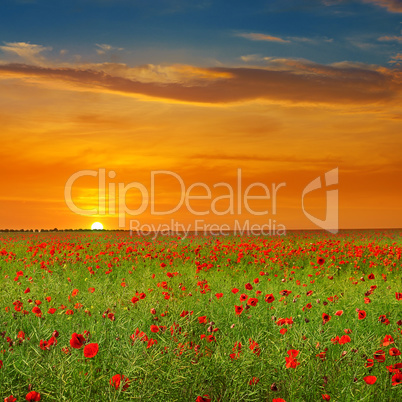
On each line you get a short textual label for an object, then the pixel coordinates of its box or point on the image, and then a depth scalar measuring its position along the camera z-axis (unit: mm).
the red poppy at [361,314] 4314
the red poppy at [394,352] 3651
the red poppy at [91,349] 2461
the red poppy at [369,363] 3456
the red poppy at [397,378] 3245
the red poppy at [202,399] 2692
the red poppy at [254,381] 3221
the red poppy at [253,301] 4316
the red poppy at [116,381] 2695
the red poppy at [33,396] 2519
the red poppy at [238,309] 4330
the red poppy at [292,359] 2952
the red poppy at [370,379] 2941
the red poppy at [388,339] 4016
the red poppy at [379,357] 3556
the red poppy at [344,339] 3627
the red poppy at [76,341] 2699
